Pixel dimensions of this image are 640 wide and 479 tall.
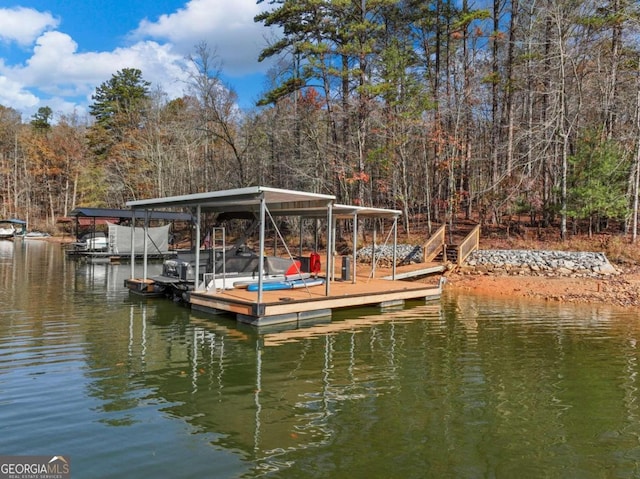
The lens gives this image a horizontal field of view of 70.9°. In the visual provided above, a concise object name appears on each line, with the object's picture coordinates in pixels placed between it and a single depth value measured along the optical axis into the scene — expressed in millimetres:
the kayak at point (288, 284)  11633
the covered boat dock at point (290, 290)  9523
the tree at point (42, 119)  59938
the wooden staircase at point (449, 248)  18062
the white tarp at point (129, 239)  24875
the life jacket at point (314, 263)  13899
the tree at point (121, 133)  38281
